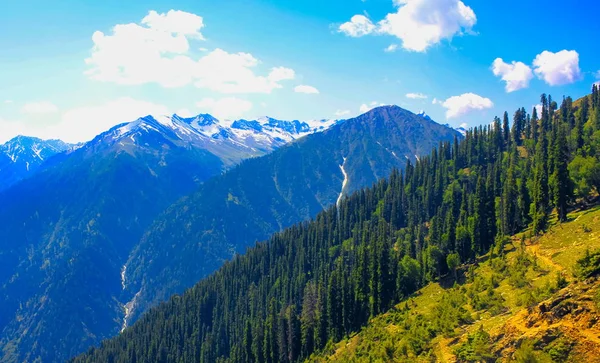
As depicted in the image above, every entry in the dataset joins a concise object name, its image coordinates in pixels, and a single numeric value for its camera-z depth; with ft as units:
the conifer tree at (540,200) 303.97
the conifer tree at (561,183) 304.50
